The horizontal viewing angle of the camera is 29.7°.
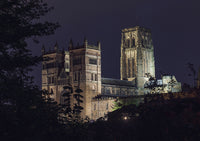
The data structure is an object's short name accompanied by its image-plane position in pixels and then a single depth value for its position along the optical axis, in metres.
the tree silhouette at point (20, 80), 10.60
